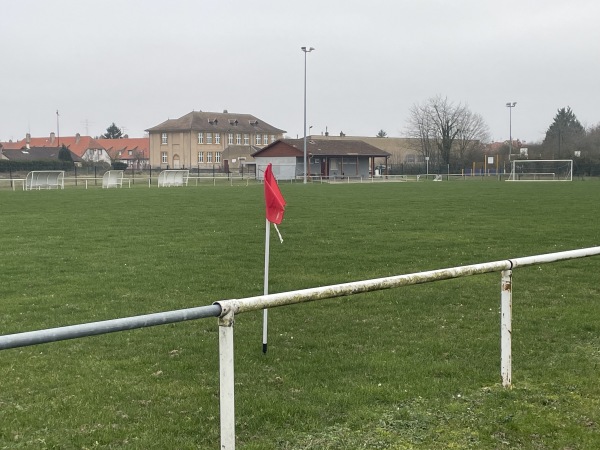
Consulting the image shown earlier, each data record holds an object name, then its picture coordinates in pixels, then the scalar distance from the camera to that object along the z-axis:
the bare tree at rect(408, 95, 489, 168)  88.62
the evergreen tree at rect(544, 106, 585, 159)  82.38
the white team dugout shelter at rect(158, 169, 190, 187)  46.00
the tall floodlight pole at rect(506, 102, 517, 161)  79.81
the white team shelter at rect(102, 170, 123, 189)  43.56
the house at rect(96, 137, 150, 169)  126.69
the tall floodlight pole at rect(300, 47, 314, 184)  54.58
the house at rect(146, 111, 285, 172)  105.43
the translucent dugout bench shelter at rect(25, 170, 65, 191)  40.91
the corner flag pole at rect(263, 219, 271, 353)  5.73
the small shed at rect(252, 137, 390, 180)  66.88
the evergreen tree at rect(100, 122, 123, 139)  144.50
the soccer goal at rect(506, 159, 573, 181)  60.70
